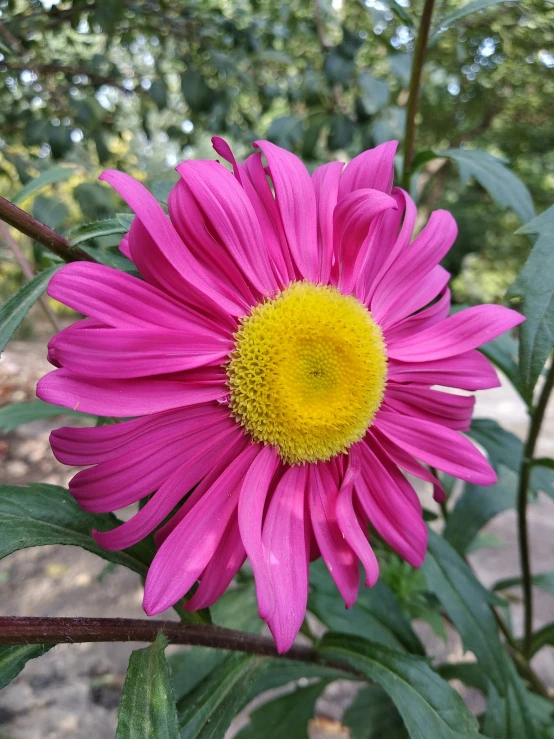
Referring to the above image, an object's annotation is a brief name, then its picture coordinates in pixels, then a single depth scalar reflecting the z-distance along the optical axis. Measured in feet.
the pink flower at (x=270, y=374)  0.27
